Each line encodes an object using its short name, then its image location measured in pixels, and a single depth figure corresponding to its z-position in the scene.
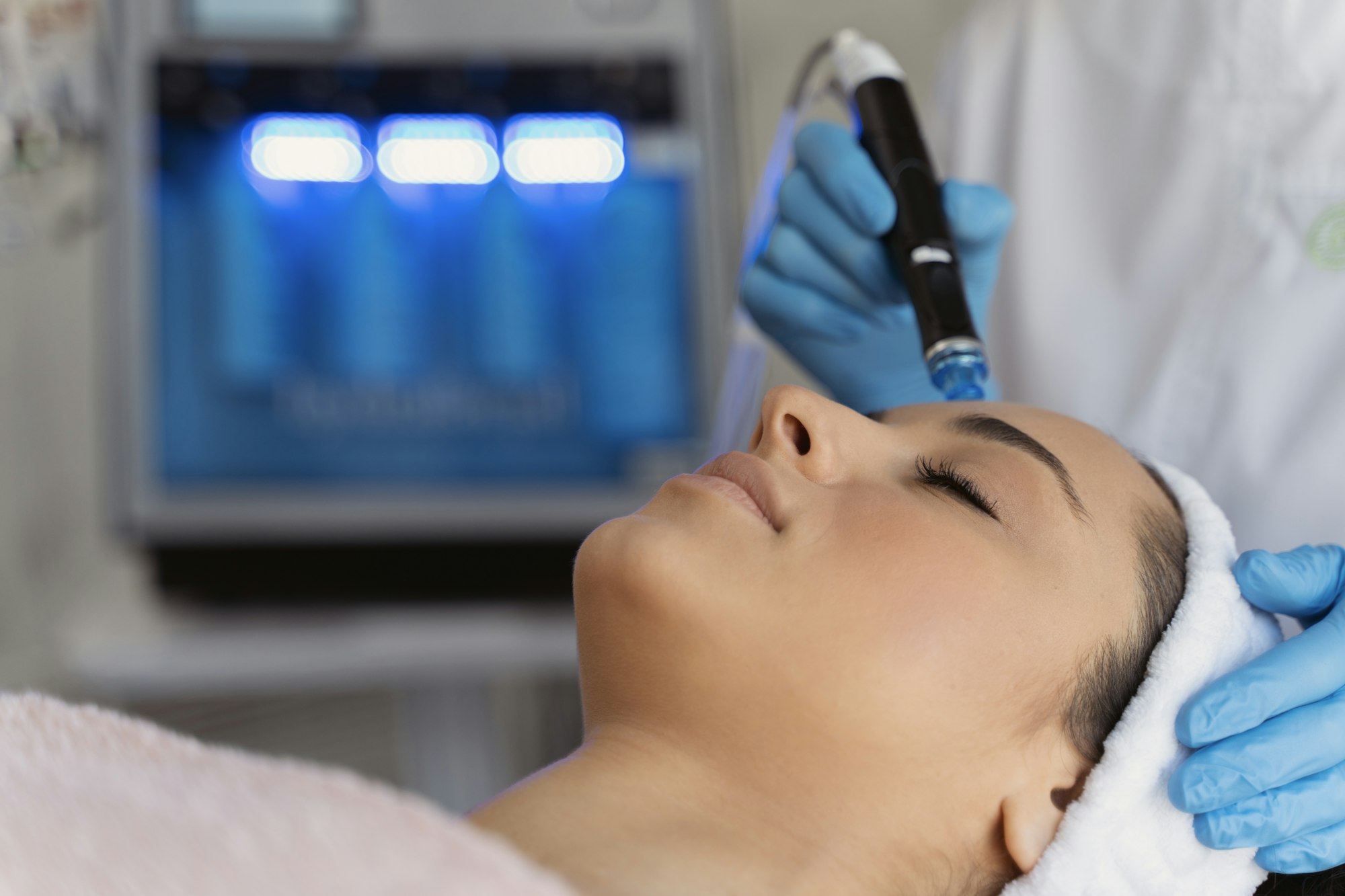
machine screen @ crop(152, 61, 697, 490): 1.88
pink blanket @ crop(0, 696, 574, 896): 0.51
